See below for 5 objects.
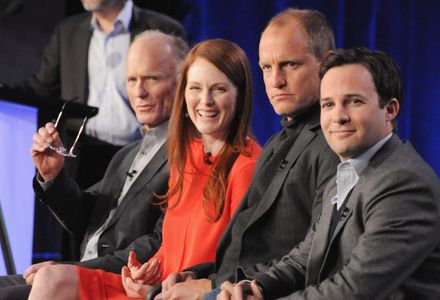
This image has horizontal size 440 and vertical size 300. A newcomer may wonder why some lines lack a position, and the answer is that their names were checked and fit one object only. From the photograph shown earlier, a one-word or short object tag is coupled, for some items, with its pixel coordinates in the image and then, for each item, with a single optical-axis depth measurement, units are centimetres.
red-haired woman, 524
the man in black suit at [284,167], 483
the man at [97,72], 894
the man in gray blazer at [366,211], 387
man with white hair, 615
